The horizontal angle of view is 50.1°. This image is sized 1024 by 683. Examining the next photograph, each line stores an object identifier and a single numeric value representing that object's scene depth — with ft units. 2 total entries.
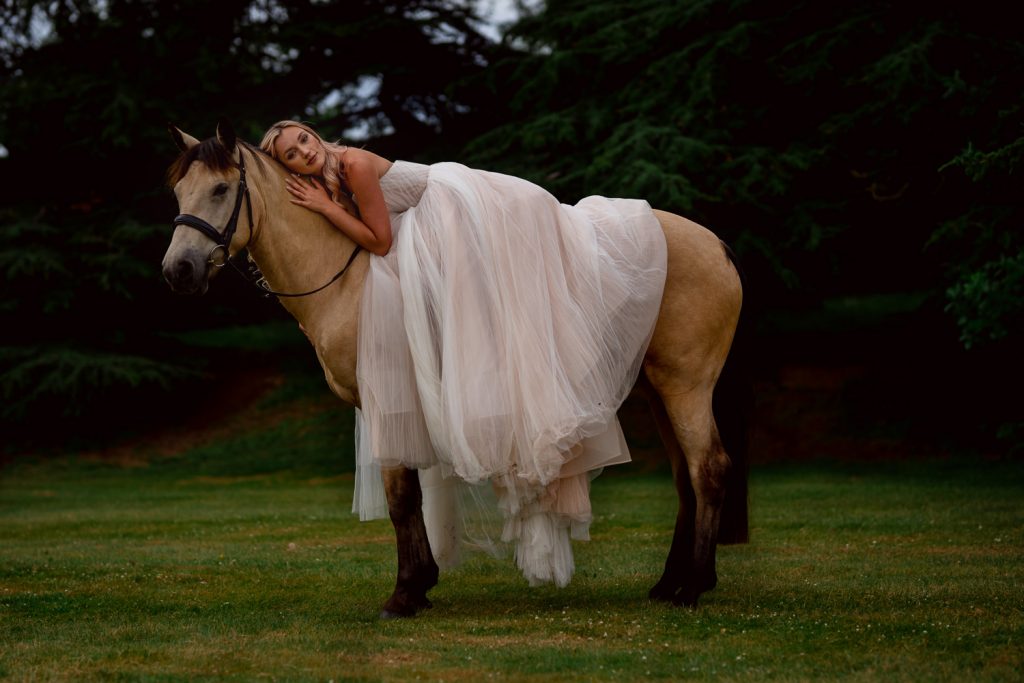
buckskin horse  21.11
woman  20.80
